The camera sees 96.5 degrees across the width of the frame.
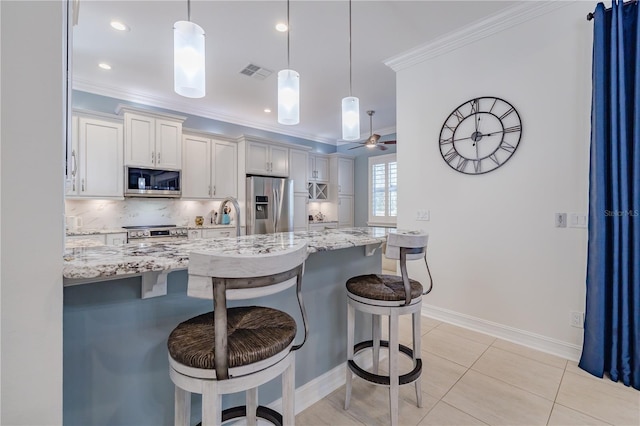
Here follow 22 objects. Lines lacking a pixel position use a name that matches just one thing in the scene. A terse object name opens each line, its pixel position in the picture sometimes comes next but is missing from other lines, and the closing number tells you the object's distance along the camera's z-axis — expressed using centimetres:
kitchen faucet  190
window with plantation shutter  597
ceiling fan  467
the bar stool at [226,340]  85
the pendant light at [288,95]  180
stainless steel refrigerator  482
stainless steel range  378
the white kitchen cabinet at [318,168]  618
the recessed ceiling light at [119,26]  264
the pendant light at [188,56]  138
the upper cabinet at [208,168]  441
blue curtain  188
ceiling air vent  348
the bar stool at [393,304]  149
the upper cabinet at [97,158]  350
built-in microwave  387
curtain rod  195
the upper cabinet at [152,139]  380
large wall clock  255
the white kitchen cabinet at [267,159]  491
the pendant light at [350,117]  213
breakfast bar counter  99
